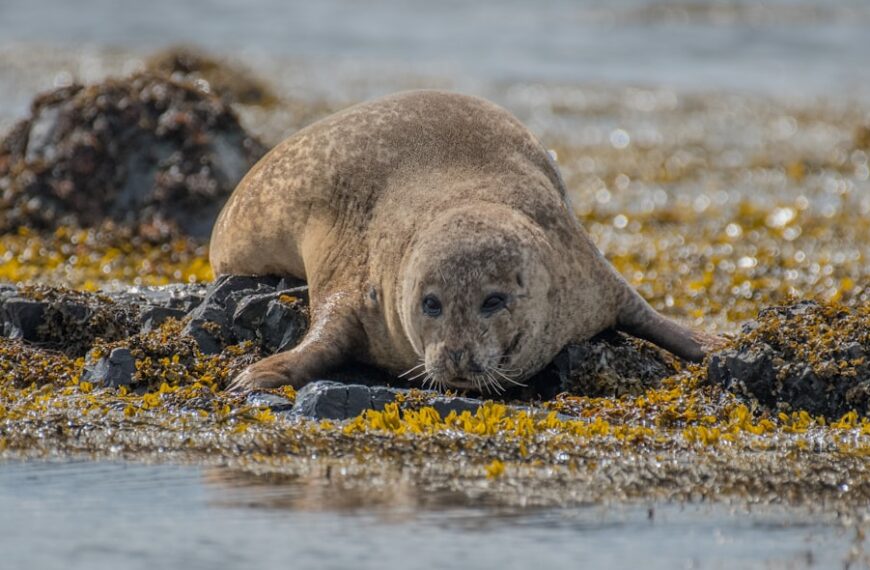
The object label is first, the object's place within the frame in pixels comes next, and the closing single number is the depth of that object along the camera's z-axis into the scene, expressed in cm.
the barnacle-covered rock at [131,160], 2378
